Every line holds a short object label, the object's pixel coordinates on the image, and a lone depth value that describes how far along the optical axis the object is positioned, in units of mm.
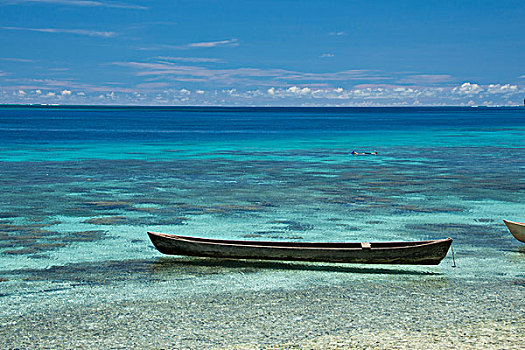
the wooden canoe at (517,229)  16500
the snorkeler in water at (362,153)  48428
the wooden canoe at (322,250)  14086
